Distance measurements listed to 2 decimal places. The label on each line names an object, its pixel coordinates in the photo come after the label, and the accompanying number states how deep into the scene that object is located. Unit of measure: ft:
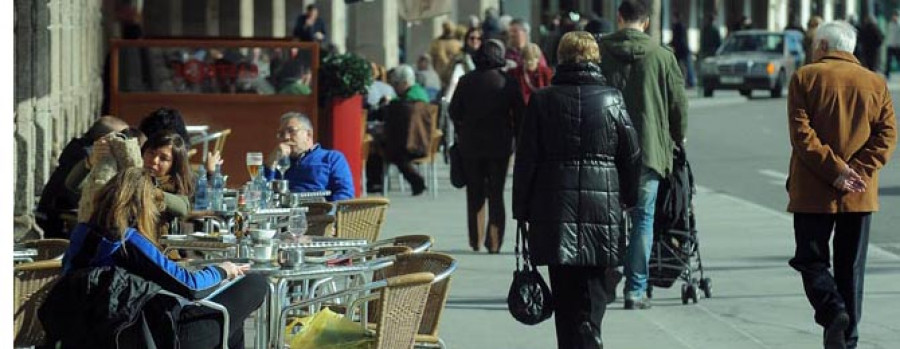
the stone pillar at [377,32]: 140.05
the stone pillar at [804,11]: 245.45
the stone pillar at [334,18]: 136.36
